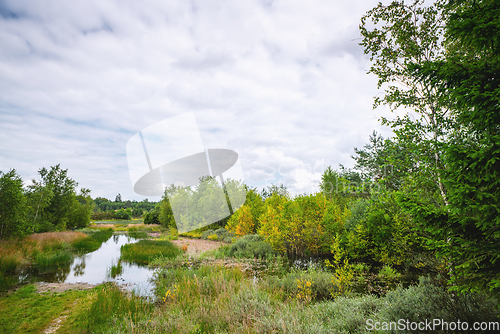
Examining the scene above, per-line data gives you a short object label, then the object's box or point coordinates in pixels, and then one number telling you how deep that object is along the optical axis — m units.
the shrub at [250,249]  14.92
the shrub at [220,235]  24.17
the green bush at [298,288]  6.91
